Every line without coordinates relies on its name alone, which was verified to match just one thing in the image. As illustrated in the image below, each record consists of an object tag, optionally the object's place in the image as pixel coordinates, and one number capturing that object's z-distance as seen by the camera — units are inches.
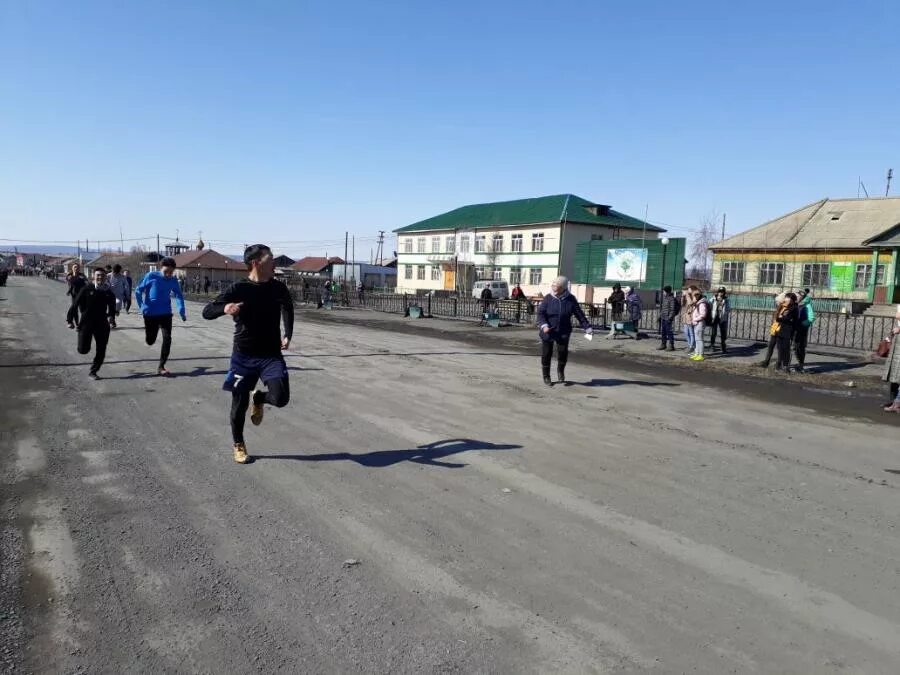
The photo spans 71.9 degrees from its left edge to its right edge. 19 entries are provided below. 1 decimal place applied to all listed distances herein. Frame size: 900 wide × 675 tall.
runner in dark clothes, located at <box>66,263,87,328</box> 620.7
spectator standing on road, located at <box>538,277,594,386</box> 383.2
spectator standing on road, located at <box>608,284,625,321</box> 849.5
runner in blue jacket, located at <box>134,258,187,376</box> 379.9
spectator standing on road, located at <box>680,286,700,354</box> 569.9
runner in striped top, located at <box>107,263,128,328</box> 746.7
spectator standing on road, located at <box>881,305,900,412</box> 333.7
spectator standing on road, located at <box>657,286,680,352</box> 628.1
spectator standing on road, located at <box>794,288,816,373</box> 491.2
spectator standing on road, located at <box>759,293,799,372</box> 468.8
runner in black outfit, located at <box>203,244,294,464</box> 208.2
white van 1813.2
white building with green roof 2103.8
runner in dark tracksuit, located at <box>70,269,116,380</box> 371.9
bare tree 2253.9
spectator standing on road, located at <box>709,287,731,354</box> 601.6
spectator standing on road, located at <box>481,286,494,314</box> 1019.3
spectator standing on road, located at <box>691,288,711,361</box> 555.2
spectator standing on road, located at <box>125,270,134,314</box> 799.7
